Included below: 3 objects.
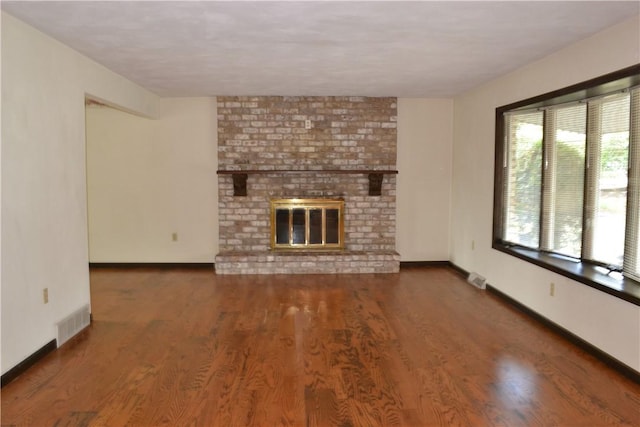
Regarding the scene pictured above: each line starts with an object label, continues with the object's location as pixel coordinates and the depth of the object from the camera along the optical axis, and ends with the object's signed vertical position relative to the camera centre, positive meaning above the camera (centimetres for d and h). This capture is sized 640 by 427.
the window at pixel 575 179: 332 +8
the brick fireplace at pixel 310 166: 626 +29
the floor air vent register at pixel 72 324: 358 -108
